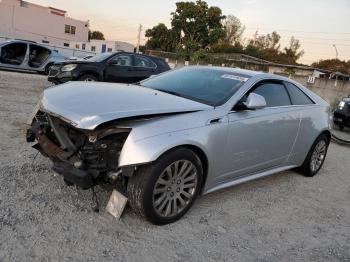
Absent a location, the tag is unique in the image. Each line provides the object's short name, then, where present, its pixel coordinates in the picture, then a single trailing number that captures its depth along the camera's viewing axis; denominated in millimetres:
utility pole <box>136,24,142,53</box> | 56875
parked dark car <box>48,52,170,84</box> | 11508
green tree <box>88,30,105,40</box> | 98906
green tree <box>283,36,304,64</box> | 85594
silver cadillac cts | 3543
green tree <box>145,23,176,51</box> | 72500
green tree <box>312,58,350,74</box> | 76306
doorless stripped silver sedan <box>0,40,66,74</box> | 14709
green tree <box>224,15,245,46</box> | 90062
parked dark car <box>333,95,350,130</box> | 12664
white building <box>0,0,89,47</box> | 54500
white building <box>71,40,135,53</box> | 56281
